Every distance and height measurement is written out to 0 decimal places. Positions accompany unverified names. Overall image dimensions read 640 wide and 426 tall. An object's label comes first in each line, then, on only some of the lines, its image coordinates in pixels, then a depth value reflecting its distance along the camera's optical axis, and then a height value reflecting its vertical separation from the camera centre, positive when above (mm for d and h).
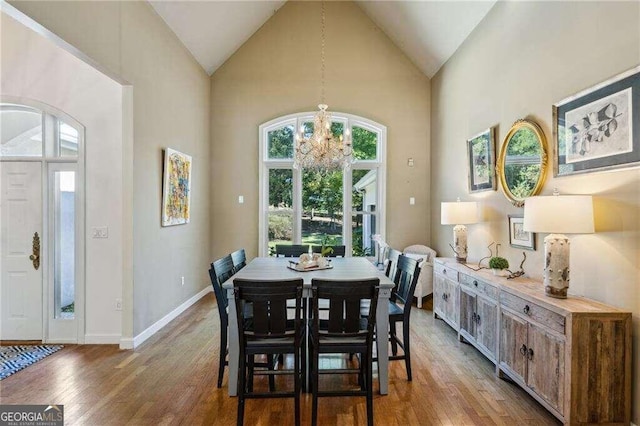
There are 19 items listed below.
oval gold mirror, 3104 +501
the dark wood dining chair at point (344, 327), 2225 -775
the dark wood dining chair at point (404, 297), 2891 -756
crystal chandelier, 4062 +753
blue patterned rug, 3106 -1421
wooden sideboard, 2113 -926
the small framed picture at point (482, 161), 3951 +632
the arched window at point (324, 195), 6234 +307
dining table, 2631 -564
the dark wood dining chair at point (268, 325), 2201 -759
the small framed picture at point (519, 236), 3209 -224
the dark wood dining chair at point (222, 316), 2693 -846
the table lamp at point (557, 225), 2328 -82
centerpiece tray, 3265 -535
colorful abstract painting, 4305 +312
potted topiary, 3260 -498
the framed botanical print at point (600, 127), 2195 +615
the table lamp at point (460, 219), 4184 -80
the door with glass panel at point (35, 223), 3738 -133
